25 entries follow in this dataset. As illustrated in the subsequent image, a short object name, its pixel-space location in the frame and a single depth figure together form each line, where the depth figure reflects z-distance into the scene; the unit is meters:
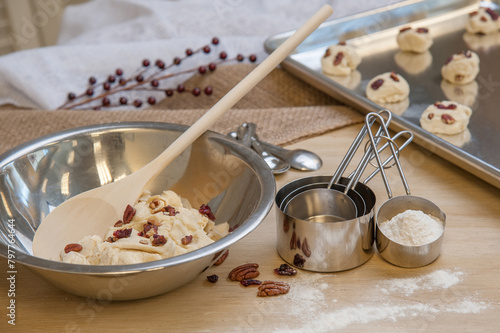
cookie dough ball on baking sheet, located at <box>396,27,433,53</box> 1.42
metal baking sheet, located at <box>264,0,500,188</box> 1.16
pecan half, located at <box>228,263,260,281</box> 0.99
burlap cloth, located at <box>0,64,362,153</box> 1.25
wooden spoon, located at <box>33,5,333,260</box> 0.99
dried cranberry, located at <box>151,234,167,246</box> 0.94
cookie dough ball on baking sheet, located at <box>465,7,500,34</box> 1.49
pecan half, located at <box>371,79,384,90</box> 1.27
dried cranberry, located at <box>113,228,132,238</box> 0.96
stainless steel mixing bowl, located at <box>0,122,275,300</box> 0.92
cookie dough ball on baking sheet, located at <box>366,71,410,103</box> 1.26
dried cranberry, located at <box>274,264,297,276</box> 0.99
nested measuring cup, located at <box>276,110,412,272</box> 0.96
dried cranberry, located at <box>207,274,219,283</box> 0.98
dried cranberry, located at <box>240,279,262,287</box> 0.98
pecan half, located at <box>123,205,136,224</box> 1.00
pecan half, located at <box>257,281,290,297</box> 0.97
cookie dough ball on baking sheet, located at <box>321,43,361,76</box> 1.36
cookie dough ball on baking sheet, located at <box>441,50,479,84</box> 1.32
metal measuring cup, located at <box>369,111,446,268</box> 0.98
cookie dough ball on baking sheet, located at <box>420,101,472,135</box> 1.18
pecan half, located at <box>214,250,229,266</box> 1.01
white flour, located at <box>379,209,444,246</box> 0.98
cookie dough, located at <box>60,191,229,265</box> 0.93
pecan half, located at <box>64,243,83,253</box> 0.97
